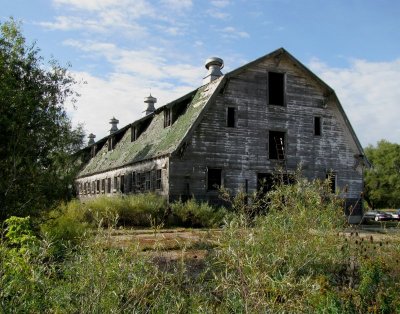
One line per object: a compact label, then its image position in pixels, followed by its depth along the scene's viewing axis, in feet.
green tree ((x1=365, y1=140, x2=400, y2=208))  250.78
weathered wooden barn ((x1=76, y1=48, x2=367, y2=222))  73.72
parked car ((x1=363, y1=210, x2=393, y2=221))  151.64
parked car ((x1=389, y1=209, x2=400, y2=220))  152.43
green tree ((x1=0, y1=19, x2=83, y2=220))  33.73
